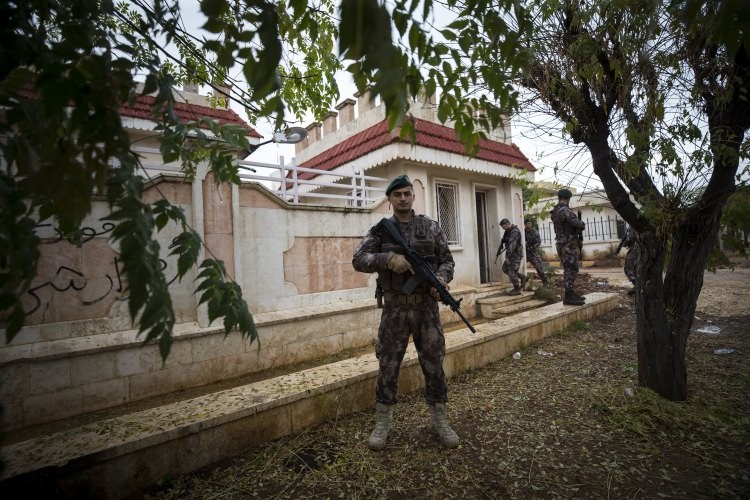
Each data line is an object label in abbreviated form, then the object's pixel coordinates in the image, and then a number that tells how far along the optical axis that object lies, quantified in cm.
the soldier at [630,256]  774
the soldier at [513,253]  830
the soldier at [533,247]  881
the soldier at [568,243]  701
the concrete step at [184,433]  215
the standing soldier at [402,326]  289
